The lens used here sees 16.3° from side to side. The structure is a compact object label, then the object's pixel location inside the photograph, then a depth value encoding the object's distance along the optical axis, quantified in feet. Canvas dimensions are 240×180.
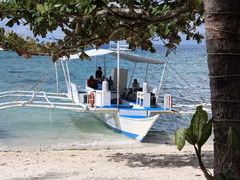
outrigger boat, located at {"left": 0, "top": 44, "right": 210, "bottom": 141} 76.77
